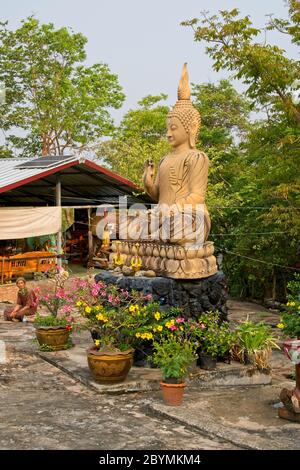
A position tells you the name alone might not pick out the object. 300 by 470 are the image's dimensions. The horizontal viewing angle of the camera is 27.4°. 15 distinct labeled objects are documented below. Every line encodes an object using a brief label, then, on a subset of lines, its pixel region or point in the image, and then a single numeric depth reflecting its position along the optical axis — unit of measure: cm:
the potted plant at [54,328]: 1015
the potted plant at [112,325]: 799
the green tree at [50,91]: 2975
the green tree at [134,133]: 2486
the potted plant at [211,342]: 857
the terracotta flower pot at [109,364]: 794
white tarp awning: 1703
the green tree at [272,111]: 1227
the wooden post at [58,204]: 1784
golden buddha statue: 898
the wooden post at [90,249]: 2069
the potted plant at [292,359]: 647
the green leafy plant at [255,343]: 850
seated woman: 1309
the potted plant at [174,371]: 726
